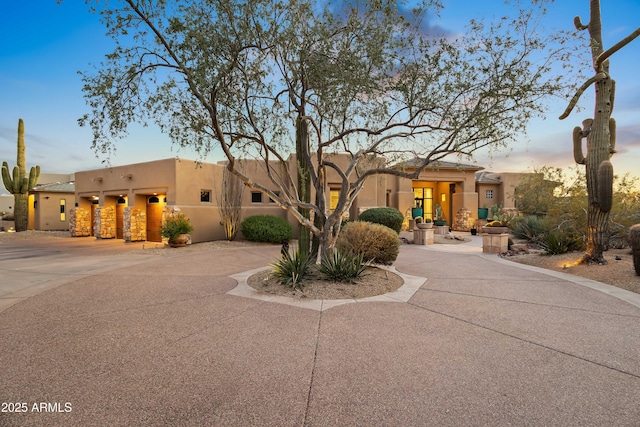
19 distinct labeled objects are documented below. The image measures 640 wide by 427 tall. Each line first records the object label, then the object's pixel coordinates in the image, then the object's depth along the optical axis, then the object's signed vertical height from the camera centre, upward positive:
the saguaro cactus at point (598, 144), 8.46 +1.79
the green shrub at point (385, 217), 16.20 -0.35
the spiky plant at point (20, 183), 22.61 +2.01
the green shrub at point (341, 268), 7.19 -1.32
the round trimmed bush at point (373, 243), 9.20 -0.95
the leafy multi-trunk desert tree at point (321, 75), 6.18 +2.89
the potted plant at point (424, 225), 16.08 -0.76
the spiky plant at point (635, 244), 7.22 -0.78
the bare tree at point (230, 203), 17.28 +0.41
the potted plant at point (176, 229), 14.79 -0.88
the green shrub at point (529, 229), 14.91 -0.92
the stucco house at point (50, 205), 24.08 +0.46
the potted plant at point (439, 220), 20.08 -0.66
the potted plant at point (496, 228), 13.99 -0.80
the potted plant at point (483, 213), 24.20 -0.23
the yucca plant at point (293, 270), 6.82 -1.34
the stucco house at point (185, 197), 16.42 +0.80
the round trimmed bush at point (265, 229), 16.34 -0.95
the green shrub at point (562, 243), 10.68 -1.12
